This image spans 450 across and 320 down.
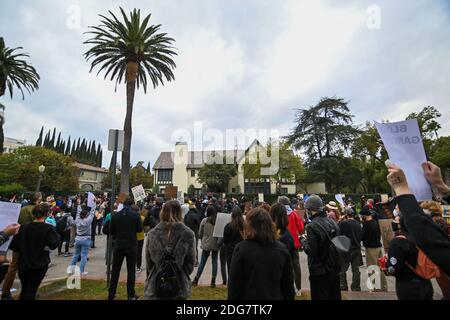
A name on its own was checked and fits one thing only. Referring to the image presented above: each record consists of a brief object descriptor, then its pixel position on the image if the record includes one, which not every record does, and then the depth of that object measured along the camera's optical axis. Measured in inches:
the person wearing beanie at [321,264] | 150.5
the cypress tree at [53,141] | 3484.3
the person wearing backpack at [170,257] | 130.0
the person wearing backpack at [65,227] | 380.9
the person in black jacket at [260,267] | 98.7
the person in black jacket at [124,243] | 205.0
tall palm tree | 712.4
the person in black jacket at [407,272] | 118.4
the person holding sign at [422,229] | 58.8
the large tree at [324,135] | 1678.2
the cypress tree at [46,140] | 3468.3
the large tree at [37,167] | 1630.2
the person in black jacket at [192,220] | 344.5
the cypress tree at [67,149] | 3634.4
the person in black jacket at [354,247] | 252.8
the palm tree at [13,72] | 780.6
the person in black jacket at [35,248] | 167.9
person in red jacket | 256.4
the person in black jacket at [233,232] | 235.3
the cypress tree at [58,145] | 3534.7
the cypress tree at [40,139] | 3489.2
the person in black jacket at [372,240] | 264.1
